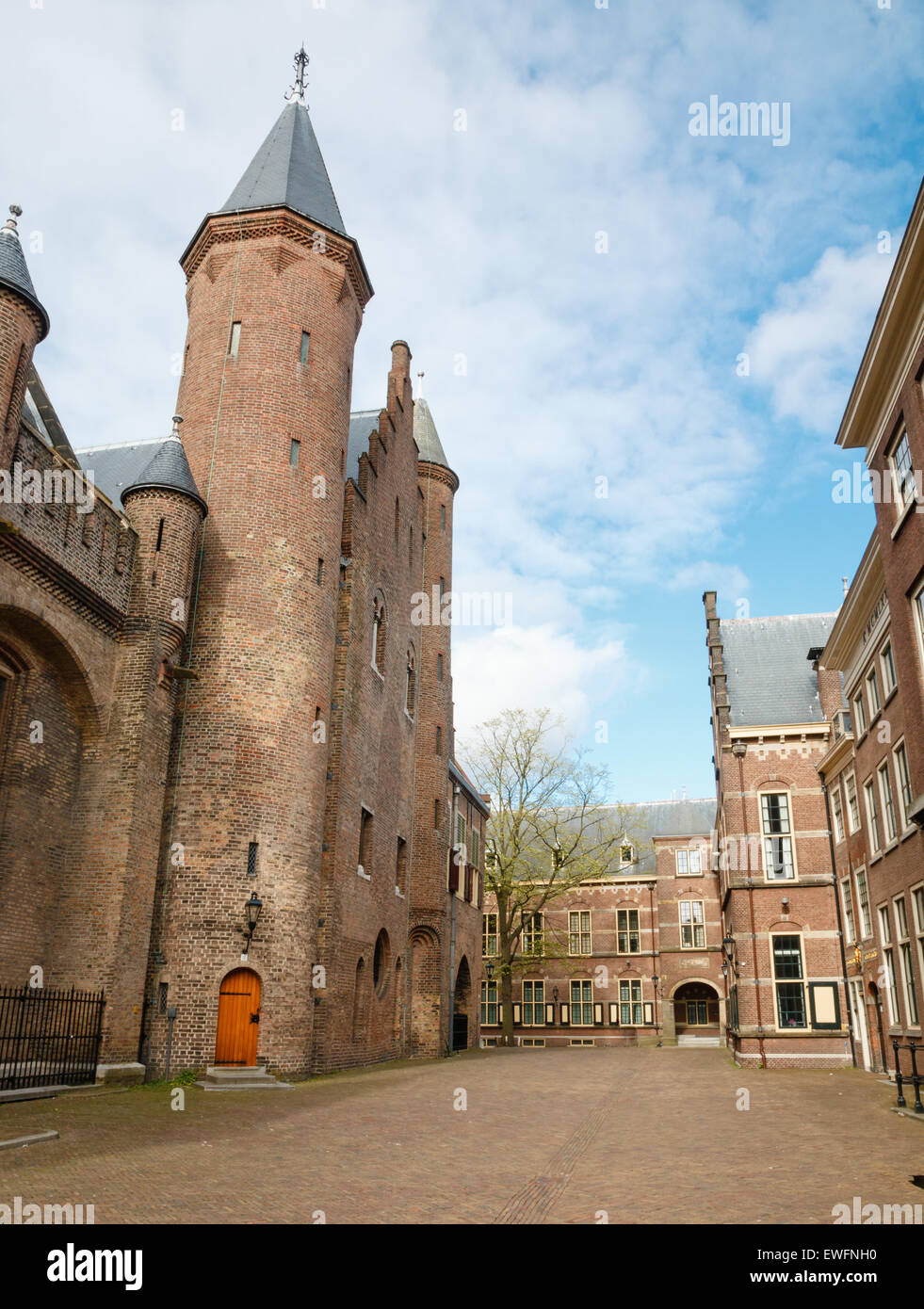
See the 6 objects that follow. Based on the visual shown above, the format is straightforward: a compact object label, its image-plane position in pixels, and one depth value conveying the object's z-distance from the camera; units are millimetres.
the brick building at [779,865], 28141
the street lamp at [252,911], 18234
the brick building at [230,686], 16188
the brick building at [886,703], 15125
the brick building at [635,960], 50906
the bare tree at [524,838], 40188
